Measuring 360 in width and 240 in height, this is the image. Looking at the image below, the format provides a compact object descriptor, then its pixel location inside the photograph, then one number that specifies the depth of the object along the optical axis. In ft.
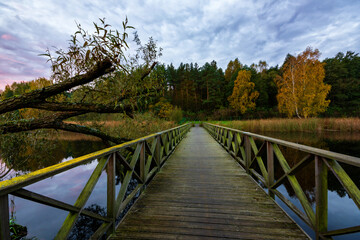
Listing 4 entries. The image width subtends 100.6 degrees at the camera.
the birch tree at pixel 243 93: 93.45
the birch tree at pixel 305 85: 55.21
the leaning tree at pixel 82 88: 6.61
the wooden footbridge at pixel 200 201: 4.06
